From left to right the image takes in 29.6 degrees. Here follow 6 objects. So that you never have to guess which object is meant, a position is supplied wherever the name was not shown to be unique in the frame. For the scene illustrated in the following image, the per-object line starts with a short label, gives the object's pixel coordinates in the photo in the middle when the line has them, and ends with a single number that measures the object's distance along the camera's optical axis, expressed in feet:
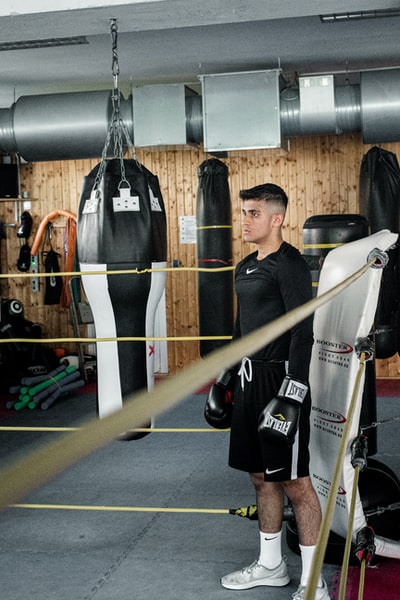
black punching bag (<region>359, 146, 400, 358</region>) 20.27
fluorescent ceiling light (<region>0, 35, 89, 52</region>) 17.35
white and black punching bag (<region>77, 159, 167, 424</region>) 11.70
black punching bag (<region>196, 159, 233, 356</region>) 22.81
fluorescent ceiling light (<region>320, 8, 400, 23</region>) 15.16
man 9.16
